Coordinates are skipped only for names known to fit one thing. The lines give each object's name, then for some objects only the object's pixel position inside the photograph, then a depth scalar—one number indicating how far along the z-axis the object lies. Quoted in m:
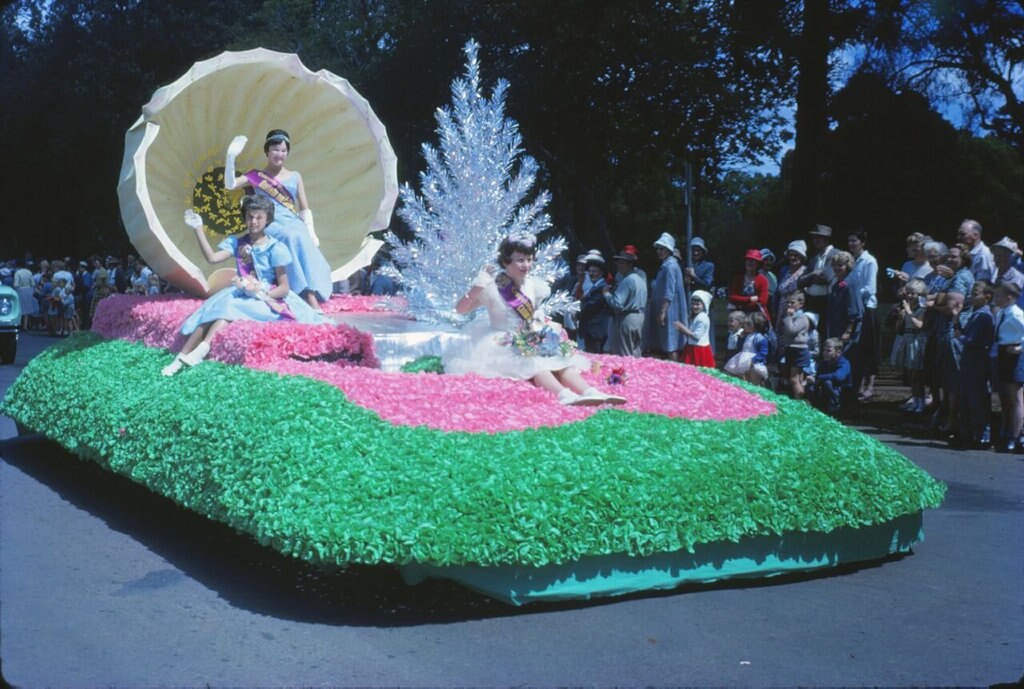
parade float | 4.86
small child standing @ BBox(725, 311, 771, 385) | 10.71
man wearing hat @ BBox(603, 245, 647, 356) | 11.95
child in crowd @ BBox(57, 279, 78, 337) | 25.28
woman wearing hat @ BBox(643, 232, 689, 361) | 11.77
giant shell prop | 8.99
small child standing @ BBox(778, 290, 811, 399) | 11.02
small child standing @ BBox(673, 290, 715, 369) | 11.50
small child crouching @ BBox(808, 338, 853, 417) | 10.96
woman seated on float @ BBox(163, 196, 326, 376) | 7.45
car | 18.09
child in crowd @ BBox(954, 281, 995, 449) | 9.53
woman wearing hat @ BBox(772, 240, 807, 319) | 11.82
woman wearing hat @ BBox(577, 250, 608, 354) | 12.72
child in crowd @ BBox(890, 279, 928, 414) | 10.82
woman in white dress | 6.95
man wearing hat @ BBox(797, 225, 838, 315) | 11.94
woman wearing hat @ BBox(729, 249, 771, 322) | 11.72
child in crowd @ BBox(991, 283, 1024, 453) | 9.29
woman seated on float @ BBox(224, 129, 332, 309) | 8.88
